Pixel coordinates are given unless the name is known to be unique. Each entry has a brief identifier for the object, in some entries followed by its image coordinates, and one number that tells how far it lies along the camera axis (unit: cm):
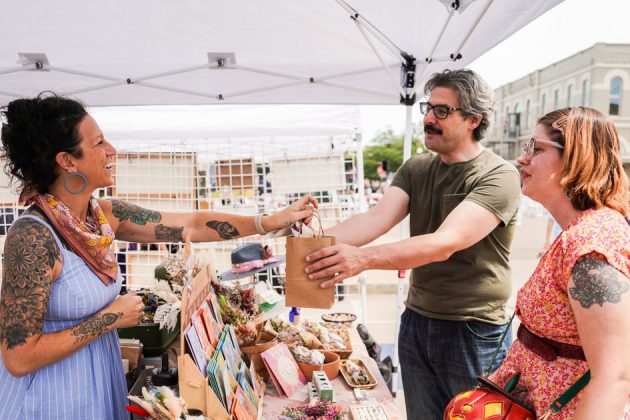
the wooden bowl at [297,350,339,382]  242
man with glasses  217
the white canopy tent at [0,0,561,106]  271
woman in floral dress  121
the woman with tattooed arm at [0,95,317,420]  144
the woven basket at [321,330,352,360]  272
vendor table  210
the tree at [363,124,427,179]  5400
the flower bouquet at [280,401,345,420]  200
